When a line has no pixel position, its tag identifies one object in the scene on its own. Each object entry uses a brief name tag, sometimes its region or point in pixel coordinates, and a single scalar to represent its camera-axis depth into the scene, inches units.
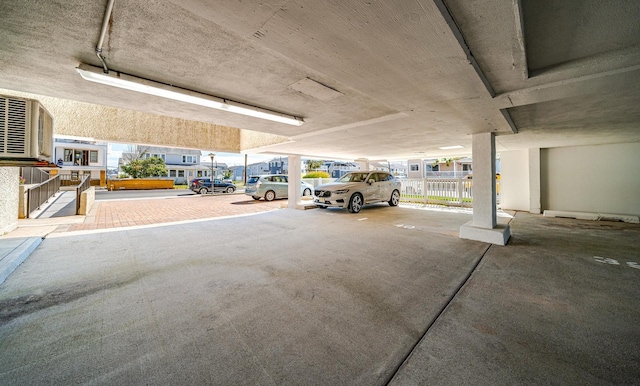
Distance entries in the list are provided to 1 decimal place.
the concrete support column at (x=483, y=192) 195.0
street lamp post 665.6
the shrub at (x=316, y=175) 688.7
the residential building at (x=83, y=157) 984.3
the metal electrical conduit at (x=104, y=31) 68.2
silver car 491.5
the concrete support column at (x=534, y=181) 328.5
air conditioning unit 95.8
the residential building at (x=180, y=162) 1312.0
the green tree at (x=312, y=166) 1336.4
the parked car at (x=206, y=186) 658.8
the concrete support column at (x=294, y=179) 397.4
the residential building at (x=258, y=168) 1987.3
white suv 332.8
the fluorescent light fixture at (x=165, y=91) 105.4
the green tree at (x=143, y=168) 1021.2
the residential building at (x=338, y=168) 1691.2
